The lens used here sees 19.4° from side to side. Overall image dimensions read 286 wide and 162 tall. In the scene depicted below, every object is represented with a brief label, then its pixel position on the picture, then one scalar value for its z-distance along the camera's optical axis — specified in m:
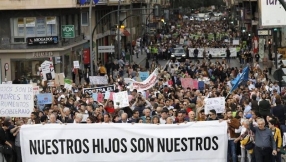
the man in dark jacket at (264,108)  18.65
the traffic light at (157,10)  53.26
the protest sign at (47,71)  33.41
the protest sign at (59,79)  33.14
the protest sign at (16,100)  18.55
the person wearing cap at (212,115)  17.34
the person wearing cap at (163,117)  17.36
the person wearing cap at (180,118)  17.00
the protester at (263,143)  15.47
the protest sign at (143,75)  34.94
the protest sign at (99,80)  33.41
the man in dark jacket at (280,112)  20.62
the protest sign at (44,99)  24.83
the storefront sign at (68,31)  49.09
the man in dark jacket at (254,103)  19.78
